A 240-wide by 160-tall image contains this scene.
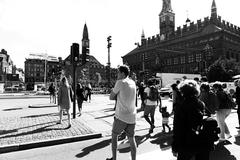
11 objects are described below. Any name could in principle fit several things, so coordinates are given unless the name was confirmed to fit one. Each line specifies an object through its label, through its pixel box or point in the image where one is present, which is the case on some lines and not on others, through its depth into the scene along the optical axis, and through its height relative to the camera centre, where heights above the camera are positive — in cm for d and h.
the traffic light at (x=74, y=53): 951 +150
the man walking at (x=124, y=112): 389 -47
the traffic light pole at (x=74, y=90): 921 -18
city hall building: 7231 +1668
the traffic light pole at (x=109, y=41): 2646 +552
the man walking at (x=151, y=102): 706 -54
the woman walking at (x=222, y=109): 613 -68
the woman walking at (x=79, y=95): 1062 -44
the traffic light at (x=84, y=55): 1020 +151
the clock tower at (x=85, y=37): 9719 +2271
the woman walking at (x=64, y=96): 785 -35
